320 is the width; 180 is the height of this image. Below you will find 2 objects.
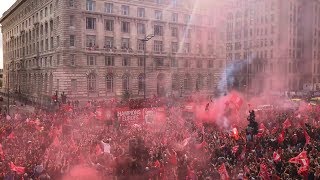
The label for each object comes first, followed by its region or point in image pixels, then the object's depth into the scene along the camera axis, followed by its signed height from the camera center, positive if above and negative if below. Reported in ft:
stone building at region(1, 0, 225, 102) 157.99 +16.14
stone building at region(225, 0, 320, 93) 250.57 +26.59
